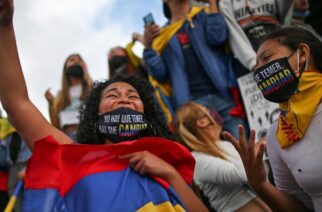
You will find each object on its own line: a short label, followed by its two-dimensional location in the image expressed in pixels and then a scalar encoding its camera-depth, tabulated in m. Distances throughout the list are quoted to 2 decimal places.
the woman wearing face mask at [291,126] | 2.20
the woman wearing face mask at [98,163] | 1.89
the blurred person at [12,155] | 4.91
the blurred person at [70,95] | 4.75
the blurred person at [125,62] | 5.09
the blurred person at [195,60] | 4.02
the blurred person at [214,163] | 3.01
